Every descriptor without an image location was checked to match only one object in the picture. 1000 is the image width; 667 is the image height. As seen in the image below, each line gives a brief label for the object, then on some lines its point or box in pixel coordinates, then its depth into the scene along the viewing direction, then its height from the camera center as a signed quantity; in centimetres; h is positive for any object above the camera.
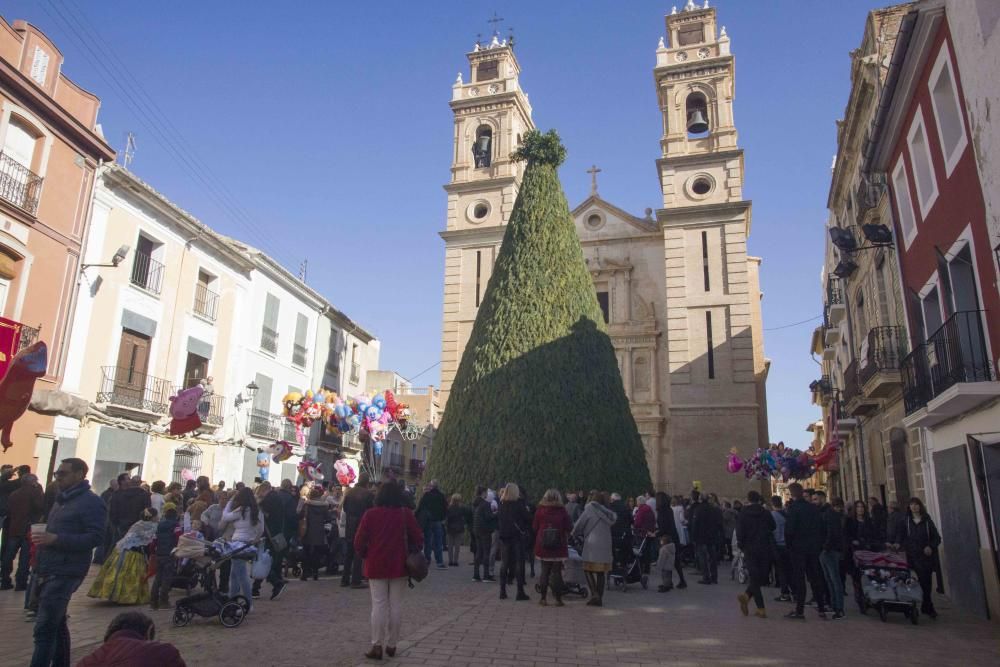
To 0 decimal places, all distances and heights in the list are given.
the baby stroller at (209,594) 689 -98
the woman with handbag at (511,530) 925 -36
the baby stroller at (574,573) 964 -97
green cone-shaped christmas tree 1602 +285
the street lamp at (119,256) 1648 +566
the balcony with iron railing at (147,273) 1786 +578
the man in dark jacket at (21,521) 852 -35
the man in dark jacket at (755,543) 845 -43
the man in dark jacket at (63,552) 462 -41
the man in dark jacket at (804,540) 865 -38
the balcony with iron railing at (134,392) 1628 +252
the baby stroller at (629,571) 1093 -103
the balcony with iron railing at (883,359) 1278 +282
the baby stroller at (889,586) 845 -92
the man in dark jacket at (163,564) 783 -78
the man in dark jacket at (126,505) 1016 -15
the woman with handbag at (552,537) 867 -42
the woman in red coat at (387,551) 558 -43
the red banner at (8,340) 1249 +275
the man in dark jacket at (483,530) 1110 -44
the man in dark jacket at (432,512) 1202 -19
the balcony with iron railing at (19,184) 1327 +598
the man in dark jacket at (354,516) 987 -23
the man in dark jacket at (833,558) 880 -61
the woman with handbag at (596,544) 893 -50
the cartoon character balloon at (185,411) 1545 +189
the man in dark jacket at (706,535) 1184 -48
